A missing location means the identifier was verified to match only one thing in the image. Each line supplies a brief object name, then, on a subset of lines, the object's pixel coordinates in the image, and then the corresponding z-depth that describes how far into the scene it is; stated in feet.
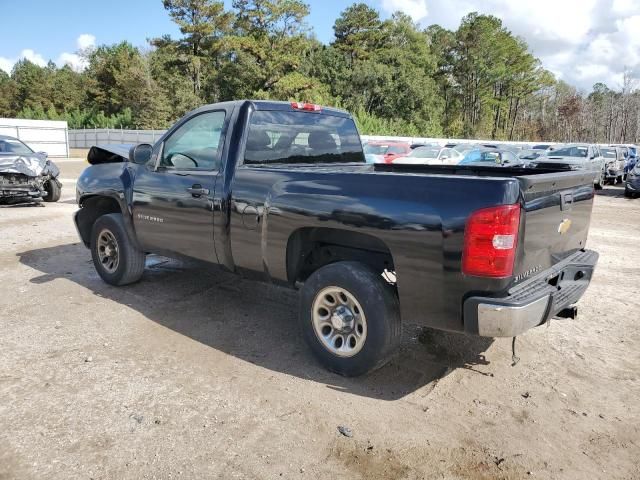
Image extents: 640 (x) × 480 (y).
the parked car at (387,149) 66.19
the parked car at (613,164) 71.00
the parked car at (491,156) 59.76
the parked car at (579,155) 63.89
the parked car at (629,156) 77.20
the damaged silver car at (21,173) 37.47
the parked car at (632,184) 55.47
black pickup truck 9.89
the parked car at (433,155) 59.26
